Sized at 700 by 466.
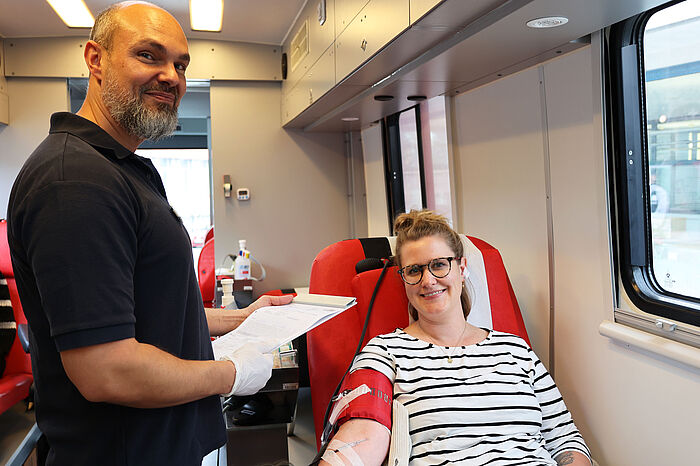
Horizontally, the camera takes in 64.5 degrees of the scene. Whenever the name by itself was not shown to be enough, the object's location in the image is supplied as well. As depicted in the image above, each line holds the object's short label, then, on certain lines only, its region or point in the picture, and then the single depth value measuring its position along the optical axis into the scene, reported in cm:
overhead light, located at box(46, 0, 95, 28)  348
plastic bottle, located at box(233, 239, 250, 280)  432
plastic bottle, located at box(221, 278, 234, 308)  375
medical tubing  187
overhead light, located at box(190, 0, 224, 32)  354
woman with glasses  178
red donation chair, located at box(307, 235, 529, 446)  231
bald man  96
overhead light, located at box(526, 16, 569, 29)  180
